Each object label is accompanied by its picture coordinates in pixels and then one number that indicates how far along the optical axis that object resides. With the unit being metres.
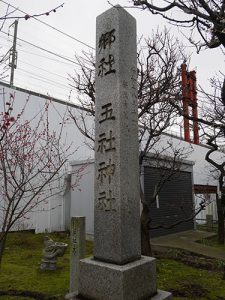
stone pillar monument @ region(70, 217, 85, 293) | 5.56
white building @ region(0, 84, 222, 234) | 12.97
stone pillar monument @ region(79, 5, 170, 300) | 3.79
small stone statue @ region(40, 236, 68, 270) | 7.41
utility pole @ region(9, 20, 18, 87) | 11.33
